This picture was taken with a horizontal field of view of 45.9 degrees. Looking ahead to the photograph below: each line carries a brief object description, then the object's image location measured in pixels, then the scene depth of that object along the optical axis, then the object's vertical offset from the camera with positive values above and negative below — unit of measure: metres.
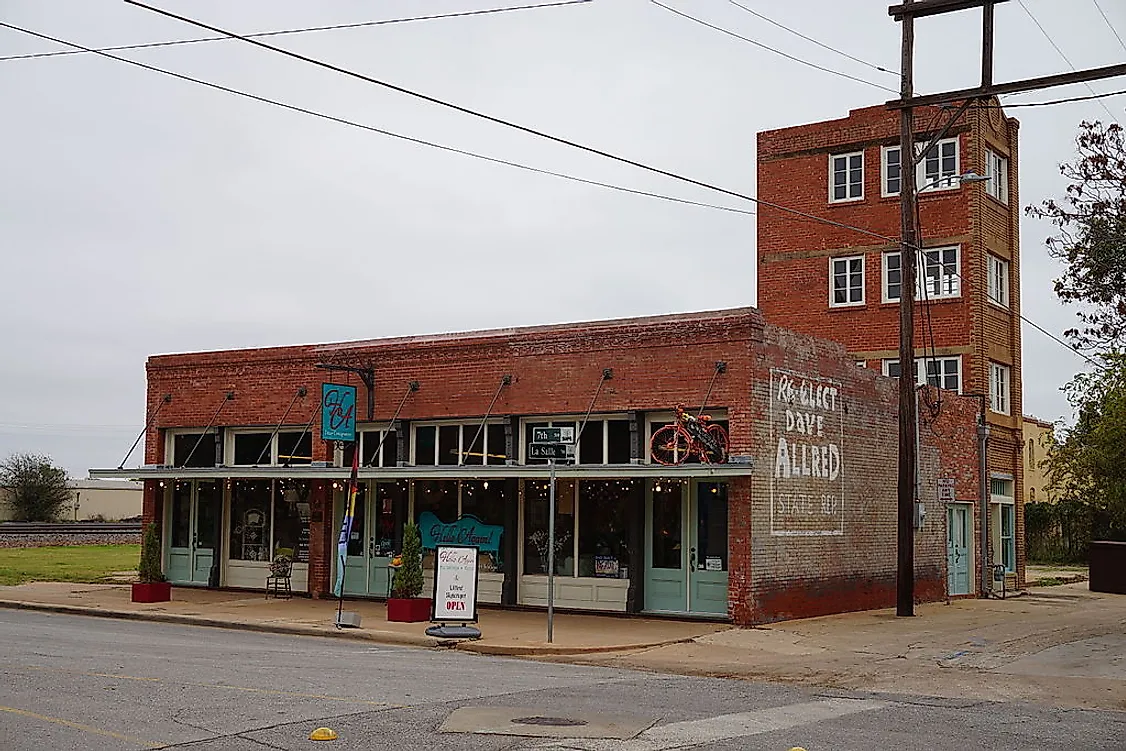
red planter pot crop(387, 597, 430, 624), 22.38 -1.80
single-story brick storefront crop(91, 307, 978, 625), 22.20 +0.65
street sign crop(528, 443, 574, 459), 23.94 +0.96
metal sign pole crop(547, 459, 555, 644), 19.23 -0.80
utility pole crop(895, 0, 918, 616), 23.34 +2.69
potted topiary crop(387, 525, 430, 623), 22.39 -1.44
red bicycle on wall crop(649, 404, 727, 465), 22.00 +1.12
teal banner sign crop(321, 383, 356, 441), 25.33 +1.71
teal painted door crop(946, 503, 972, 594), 30.11 -0.84
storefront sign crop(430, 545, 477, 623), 20.48 -1.25
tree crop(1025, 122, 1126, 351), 22.77 +4.83
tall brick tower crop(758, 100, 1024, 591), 33.22 +6.52
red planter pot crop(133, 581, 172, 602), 25.91 -1.82
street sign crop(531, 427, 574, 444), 23.97 +1.26
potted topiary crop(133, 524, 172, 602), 25.94 -1.53
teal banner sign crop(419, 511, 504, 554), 24.72 -0.54
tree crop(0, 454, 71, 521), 80.69 +0.56
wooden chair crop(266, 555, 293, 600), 26.98 -1.54
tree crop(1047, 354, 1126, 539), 34.19 +1.78
